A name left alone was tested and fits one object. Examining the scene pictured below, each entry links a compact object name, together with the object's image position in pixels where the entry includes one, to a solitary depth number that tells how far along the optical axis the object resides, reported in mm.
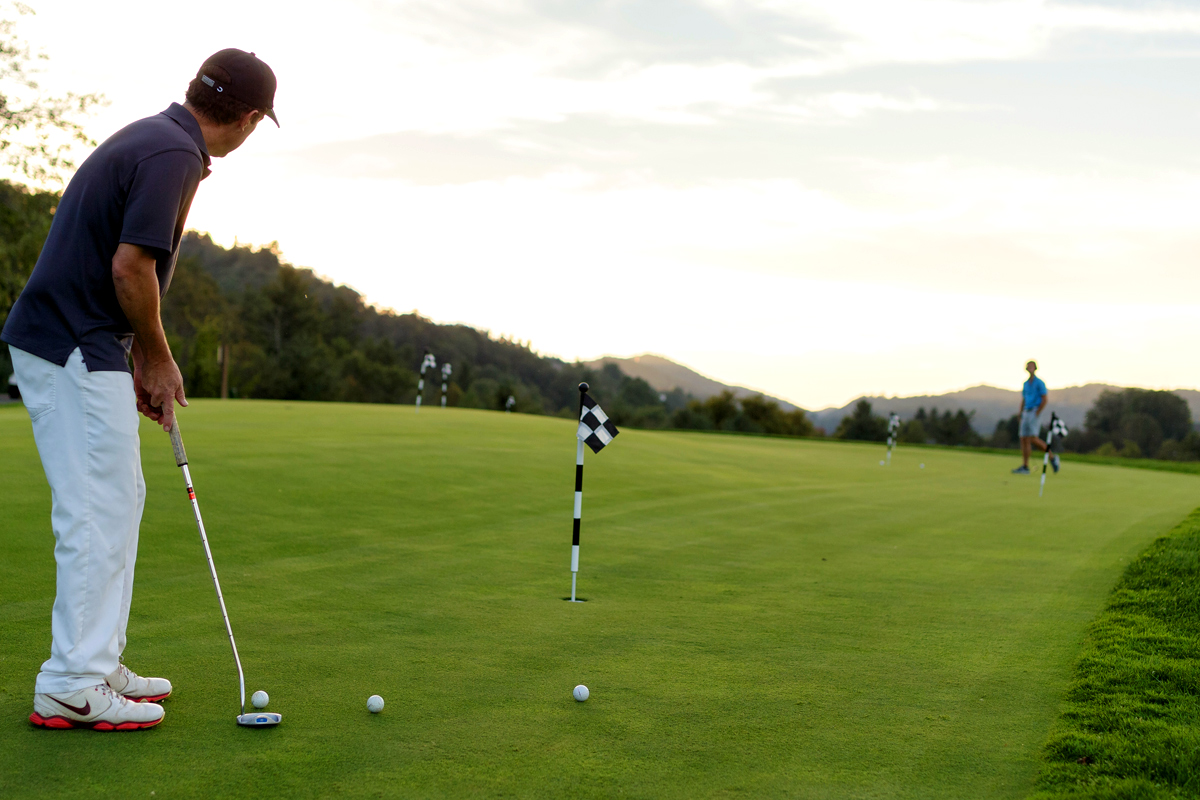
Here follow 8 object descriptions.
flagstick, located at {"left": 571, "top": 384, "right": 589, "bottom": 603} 5980
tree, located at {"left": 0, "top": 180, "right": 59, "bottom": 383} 32156
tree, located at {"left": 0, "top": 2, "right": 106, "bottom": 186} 31672
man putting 3152
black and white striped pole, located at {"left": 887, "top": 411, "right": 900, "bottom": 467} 21472
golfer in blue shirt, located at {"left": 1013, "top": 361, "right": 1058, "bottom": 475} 19547
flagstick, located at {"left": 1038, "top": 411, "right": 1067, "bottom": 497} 17938
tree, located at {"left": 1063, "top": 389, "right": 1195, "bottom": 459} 101312
